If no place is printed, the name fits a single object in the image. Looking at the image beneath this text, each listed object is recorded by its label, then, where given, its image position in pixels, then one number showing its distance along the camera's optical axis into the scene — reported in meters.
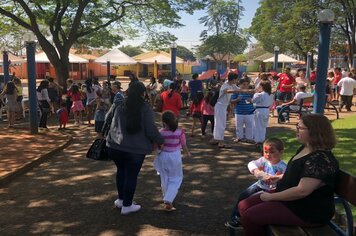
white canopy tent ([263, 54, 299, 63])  42.26
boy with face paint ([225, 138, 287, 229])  4.06
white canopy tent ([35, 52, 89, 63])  28.47
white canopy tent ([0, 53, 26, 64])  35.12
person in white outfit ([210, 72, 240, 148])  8.77
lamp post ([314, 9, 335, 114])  6.95
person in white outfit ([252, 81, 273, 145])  8.81
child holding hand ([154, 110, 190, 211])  5.15
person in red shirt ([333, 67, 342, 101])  18.27
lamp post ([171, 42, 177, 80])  19.35
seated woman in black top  3.16
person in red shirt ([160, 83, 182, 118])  9.12
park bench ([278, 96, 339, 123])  12.40
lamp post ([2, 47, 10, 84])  17.95
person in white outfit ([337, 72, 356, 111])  14.92
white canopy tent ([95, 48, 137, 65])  29.19
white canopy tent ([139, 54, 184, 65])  36.42
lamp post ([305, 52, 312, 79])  26.15
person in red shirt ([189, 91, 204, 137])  10.77
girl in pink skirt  13.38
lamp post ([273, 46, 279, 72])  25.47
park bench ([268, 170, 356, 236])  3.13
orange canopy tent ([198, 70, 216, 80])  25.93
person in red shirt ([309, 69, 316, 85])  17.92
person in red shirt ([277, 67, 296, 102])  14.38
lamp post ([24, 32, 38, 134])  11.05
